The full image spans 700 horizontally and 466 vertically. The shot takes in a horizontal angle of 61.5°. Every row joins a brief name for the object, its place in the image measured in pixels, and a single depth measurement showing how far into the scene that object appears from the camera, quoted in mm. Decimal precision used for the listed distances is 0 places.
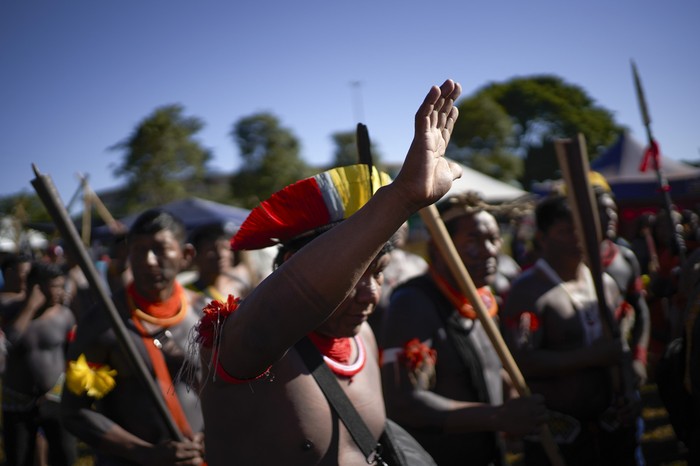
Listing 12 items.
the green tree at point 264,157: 56094
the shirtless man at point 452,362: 2775
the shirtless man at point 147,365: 2814
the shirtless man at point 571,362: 3436
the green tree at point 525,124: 57281
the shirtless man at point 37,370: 4793
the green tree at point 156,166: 44500
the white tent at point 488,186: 16700
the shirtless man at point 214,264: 5219
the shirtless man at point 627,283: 4070
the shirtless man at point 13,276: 5903
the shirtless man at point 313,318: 1163
